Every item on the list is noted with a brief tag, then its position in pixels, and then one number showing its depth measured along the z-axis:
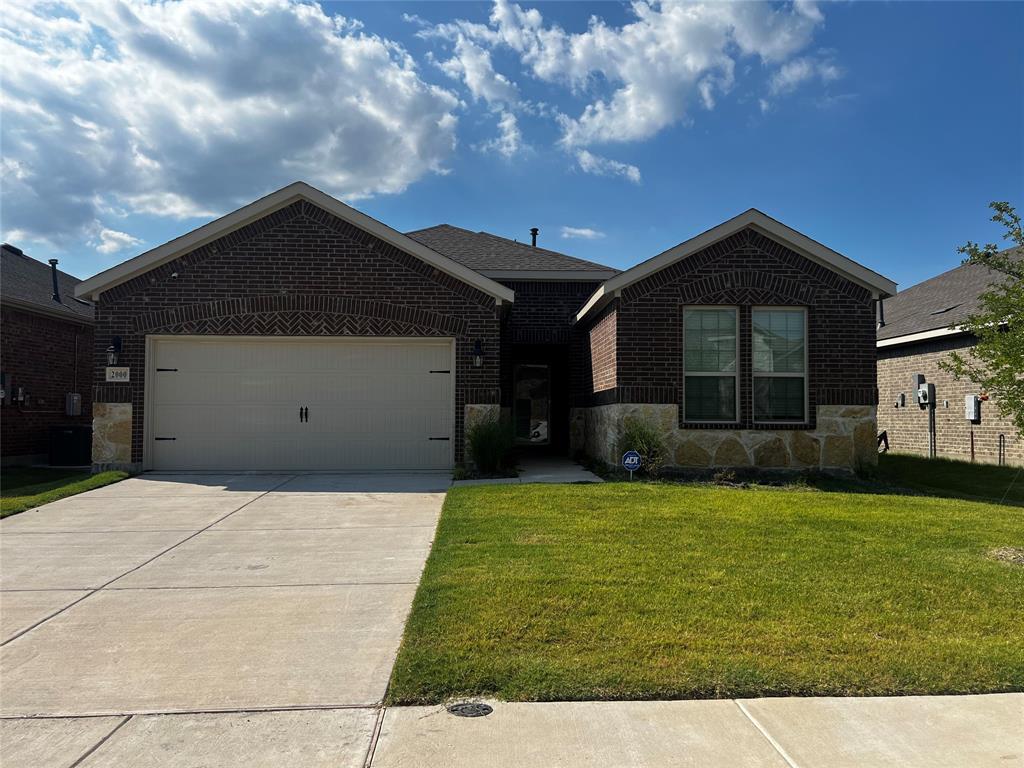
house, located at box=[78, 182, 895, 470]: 11.38
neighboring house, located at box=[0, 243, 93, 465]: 14.13
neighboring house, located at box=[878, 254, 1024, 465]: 14.41
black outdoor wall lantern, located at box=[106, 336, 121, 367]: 11.84
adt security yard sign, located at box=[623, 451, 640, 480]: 10.19
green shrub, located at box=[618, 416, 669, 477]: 10.94
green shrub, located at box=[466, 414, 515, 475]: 11.48
